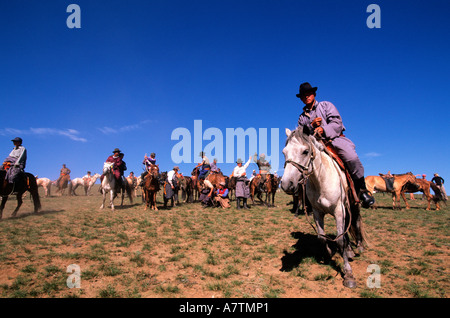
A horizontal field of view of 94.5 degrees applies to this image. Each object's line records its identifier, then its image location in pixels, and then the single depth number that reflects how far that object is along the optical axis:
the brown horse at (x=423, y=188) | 15.68
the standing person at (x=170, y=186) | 14.84
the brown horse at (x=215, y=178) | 14.68
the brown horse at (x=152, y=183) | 13.12
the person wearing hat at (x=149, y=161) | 14.10
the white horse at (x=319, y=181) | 3.39
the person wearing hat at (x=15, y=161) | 10.24
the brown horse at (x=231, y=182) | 19.01
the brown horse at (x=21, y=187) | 10.13
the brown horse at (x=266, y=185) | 14.84
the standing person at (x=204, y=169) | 16.66
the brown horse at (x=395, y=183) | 15.84
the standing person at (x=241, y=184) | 13.52
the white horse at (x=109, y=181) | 13.26
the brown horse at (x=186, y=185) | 17.52
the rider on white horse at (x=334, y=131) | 4.34
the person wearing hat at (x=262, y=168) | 14.72
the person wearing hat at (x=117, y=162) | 13.74
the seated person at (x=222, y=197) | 14.26
